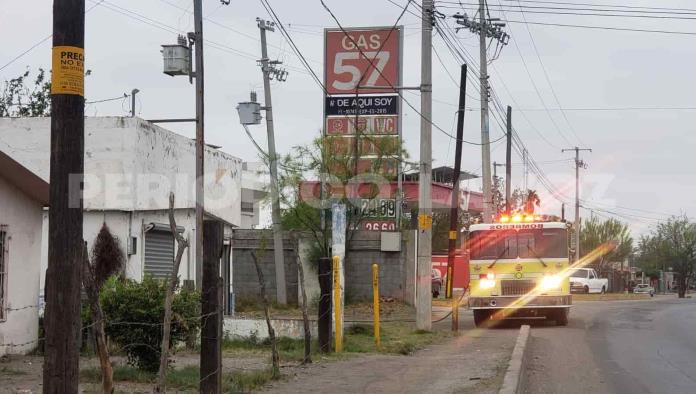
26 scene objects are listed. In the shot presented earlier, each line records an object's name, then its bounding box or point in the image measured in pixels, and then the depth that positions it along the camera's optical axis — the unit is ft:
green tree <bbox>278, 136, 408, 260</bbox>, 102.47
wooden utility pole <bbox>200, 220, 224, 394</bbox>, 30.42
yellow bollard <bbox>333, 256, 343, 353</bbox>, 50.55
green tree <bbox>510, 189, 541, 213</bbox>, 234.38
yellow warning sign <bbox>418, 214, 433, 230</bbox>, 68.23
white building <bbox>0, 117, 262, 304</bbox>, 62.23
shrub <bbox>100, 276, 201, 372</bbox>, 37.70
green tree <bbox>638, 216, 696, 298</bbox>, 261.85
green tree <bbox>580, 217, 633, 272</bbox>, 269.17
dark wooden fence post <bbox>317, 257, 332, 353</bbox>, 49.37
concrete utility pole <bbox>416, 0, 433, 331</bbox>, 68.33
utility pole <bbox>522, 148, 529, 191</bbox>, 165.03
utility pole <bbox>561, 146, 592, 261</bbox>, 205.43
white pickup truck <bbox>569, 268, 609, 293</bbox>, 175.94
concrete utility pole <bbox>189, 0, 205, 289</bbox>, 66.08
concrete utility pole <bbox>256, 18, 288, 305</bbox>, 98.58
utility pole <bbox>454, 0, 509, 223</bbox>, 110.63
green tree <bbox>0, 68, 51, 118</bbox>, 127.85
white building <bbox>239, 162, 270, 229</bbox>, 110.73
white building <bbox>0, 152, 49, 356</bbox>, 45.06
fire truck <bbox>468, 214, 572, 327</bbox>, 71.87
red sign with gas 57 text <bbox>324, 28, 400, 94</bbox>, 101.30
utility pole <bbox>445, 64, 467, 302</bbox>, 89.25
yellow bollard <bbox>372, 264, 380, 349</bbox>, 54.34
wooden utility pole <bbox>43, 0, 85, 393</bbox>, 21.58
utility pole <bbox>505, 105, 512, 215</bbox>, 133.69
